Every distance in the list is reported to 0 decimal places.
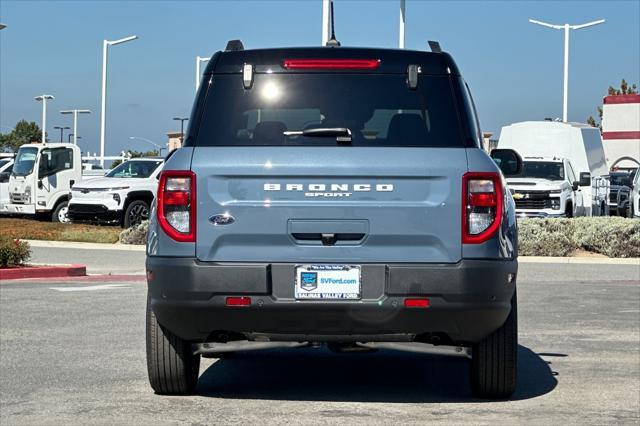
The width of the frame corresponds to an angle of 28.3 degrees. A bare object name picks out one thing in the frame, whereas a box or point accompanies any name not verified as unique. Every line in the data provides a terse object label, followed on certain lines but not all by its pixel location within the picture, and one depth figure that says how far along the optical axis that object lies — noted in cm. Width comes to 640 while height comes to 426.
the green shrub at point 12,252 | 1967
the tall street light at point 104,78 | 5575
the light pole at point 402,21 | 3807
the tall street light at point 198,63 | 6306
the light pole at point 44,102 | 8205
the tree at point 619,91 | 8869
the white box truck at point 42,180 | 3272
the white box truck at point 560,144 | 3347
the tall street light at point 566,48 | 5350
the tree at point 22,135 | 11750
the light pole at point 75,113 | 9550
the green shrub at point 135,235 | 2736
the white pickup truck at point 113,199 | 3031
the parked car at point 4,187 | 3362
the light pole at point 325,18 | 3238
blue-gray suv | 721
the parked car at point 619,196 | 3907
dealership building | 5531
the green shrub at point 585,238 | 2528
